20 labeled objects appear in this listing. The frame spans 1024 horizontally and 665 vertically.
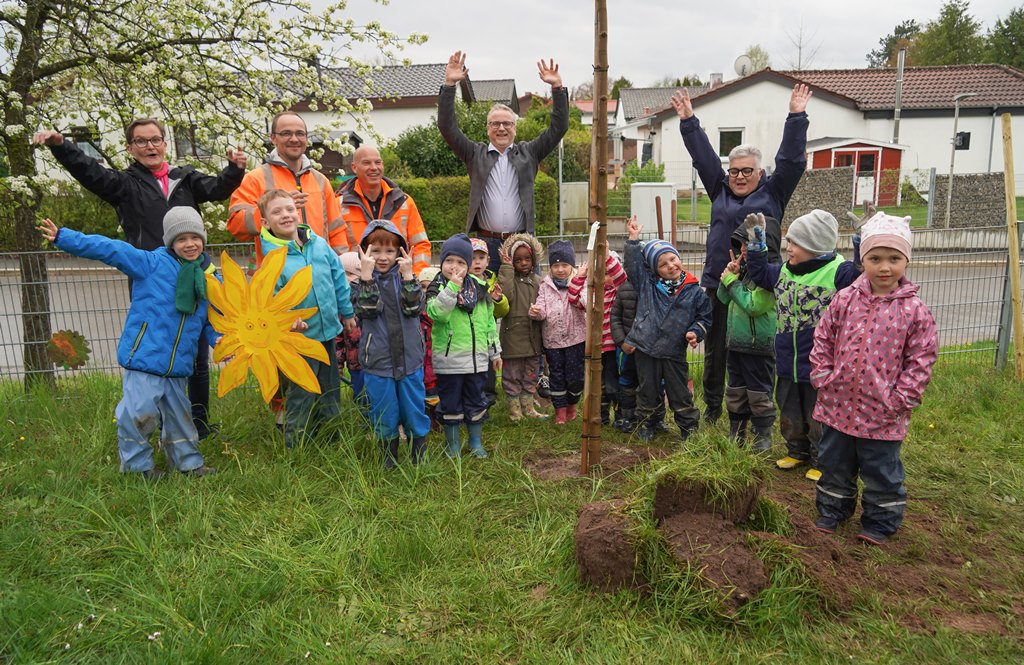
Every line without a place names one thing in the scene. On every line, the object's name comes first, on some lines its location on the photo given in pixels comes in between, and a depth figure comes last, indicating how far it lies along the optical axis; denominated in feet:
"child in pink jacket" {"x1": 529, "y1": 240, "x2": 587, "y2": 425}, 18.06
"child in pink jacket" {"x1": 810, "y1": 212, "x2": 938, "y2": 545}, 11.57
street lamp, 57.21
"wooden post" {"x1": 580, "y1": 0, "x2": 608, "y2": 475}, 12.00
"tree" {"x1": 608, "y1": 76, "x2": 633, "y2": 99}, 244.83
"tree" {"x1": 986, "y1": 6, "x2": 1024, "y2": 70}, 136.23
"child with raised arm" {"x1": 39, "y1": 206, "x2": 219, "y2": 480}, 14.01
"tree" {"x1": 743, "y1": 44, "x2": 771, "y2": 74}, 173.88
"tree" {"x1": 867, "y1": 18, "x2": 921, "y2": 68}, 236.84
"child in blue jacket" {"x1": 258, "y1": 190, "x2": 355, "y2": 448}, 14.62
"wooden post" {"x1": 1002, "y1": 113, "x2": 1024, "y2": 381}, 21.49
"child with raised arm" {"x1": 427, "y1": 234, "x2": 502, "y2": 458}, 14.96
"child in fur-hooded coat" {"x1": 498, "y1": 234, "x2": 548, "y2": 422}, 17.99
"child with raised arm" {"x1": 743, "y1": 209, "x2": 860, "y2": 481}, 13.98
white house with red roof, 97.52
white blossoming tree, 20.04
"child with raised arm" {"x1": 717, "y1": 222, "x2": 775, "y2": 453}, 15.30
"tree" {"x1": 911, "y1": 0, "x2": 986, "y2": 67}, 143.43
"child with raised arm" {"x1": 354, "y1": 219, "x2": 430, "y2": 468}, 14.45
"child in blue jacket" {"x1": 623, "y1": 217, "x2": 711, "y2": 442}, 16.33
